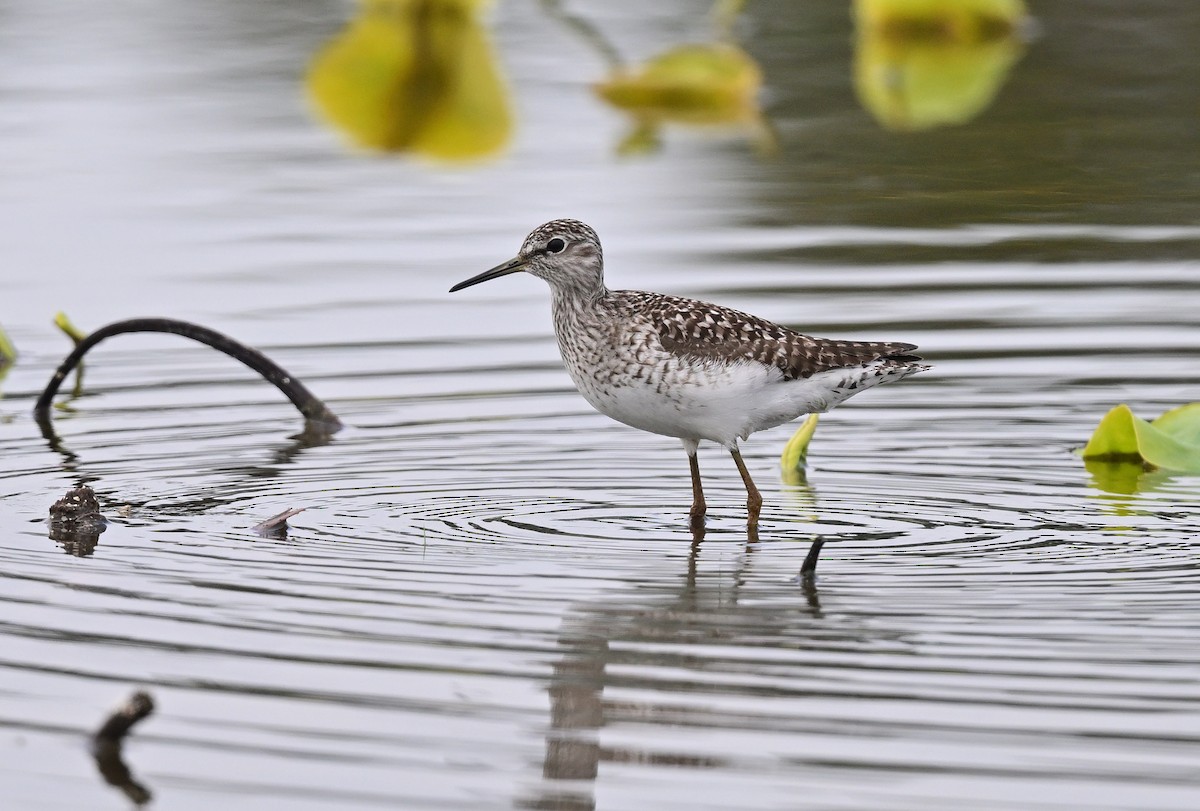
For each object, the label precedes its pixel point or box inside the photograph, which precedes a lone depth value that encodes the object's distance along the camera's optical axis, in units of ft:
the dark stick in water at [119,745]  19.17
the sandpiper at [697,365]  30.71
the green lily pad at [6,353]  43.42
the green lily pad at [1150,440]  33.12
